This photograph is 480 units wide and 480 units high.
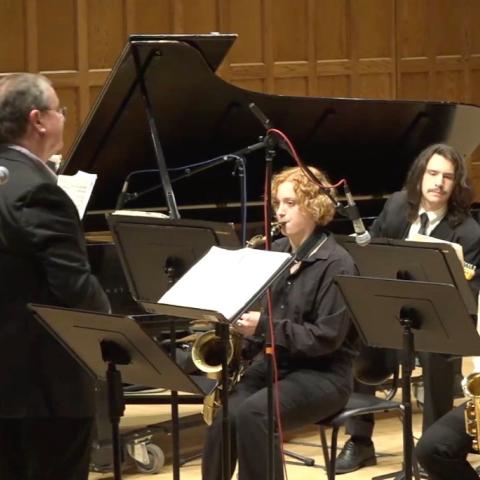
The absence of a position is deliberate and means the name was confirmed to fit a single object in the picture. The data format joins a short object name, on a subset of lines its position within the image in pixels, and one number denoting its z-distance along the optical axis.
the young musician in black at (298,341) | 9.30
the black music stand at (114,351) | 6.85
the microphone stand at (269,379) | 8.40
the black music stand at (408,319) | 7.65
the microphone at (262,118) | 8.62
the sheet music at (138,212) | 11.04
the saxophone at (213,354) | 9.44
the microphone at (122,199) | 11.66
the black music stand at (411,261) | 8.99
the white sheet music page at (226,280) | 7.40
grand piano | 11.06
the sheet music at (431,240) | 9.09
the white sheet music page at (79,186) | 10.77
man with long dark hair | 10.90
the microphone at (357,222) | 7.89
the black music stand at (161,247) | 8.69
